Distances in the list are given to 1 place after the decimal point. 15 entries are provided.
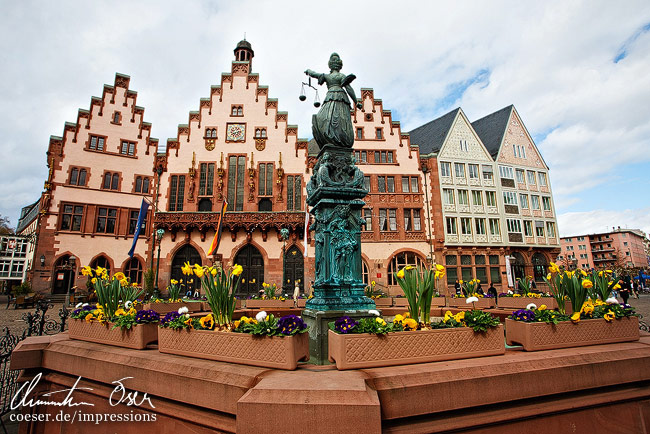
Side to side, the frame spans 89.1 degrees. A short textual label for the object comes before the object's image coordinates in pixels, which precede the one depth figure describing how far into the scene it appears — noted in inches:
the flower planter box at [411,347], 147.4
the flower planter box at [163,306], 403.5
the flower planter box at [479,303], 493.7
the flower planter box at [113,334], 189.9
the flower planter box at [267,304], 556.1
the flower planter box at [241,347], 148.5
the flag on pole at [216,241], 781.6
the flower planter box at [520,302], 427.7
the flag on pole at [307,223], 916.8
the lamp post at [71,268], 1099.3
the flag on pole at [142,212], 641.9
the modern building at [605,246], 4362.7
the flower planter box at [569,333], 172.4
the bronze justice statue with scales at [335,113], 311.6
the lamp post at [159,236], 903.5
